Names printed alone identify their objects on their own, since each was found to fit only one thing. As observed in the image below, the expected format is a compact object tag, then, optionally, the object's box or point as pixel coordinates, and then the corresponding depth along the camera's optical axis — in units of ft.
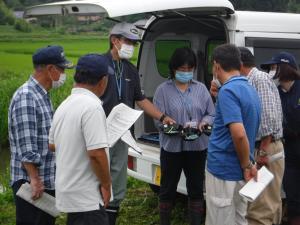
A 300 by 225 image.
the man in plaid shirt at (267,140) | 13.04
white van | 13.30
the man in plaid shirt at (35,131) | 10.94
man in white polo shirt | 9.79
